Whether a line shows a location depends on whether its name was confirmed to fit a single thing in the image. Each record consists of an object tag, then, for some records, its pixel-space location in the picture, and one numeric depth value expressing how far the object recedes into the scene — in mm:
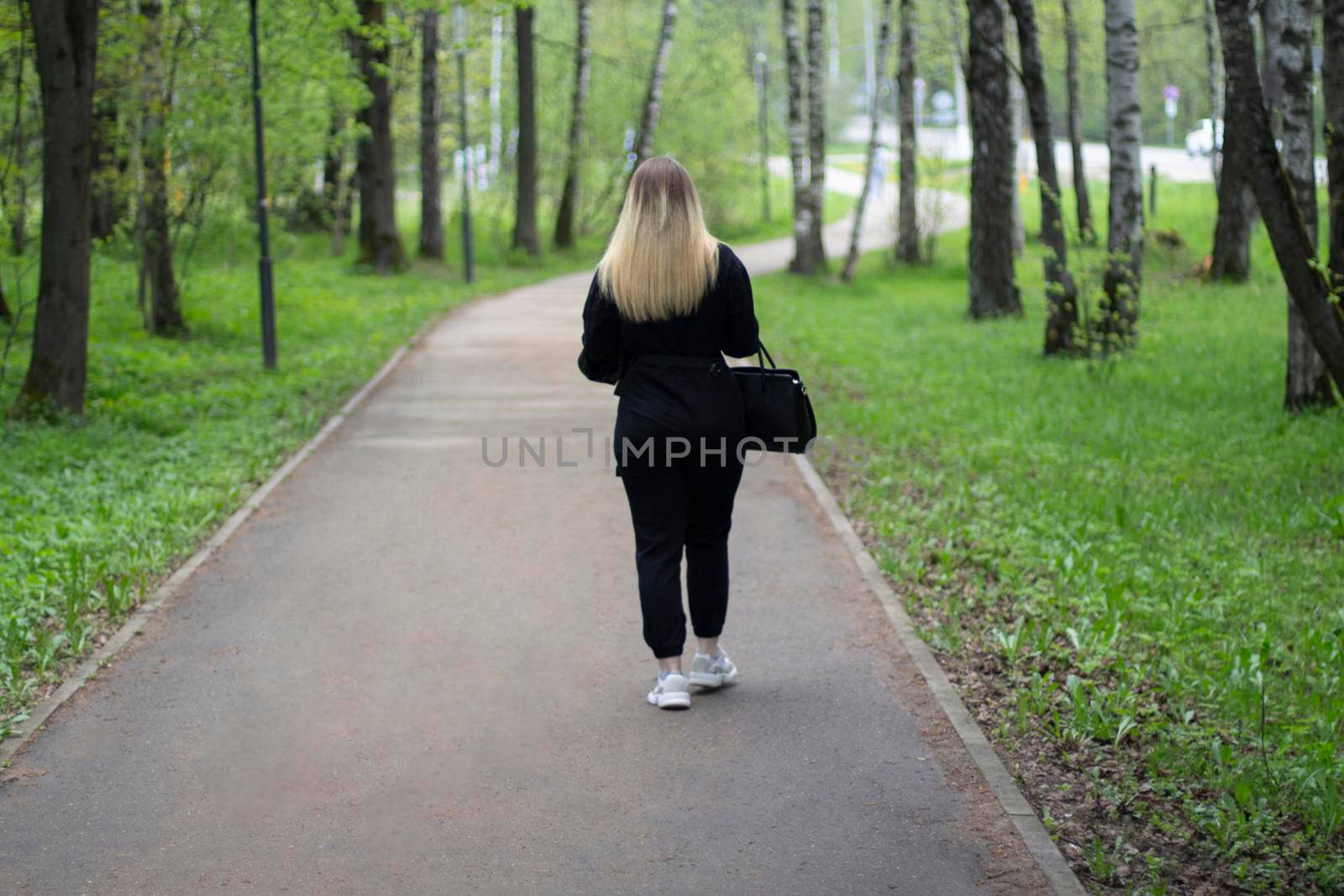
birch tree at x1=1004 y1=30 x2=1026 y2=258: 30828
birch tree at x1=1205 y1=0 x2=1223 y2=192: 28844
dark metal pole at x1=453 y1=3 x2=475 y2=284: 27256
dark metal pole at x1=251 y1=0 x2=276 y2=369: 15856
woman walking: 5367
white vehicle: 46531
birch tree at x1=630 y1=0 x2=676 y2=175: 31734
